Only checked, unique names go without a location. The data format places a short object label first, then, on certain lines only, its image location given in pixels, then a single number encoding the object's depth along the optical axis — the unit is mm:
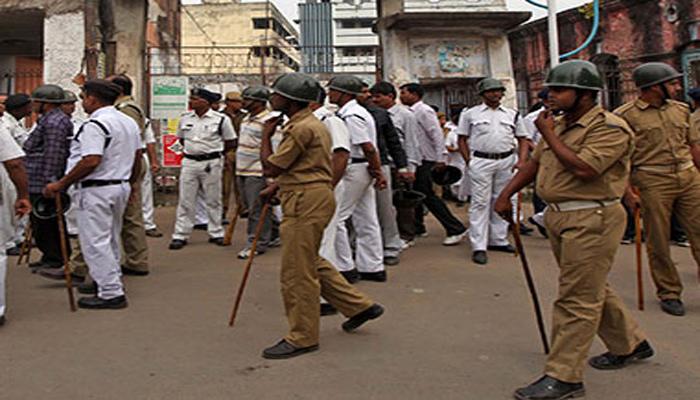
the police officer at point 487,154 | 6820
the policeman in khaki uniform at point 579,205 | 3268
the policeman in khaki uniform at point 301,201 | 3902
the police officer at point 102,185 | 4852
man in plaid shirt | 5895
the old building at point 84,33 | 10156
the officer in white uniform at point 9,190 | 4379
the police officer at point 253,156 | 7113
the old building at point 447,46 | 10398
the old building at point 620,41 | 18125
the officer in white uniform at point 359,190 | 5469
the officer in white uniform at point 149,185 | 8055
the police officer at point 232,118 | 9133
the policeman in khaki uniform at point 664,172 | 4895
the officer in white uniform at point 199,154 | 7555
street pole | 10281
